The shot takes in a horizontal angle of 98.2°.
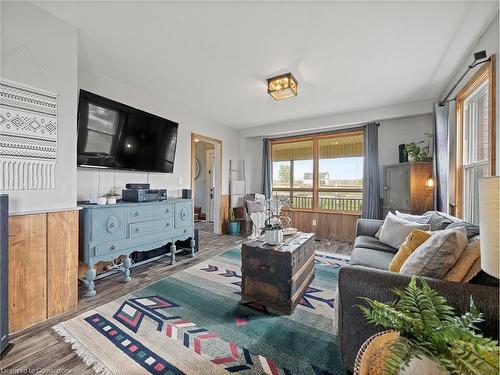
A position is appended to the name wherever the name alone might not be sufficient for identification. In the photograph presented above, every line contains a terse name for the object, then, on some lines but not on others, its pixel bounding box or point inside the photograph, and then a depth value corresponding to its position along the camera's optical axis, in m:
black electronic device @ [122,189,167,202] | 2.63
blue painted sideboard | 2.12
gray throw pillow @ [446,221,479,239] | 1.39
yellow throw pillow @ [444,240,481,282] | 1.13
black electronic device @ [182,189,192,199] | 3.53
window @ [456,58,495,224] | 1.89
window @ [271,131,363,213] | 4.43
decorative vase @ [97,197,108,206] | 2.31
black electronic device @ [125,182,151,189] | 2.79
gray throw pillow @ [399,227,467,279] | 1.17
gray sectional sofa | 0.97
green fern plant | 0.64
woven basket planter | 0.71
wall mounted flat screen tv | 2.38
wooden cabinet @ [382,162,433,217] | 3.20
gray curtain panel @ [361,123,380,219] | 3.97
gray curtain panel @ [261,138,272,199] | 5.21
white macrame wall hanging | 1.56
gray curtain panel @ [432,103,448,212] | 2.93
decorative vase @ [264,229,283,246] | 2.00
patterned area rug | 1.33
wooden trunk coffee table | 1.81
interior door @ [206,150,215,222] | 6.47
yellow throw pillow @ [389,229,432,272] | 1.51
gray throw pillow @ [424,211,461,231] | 1.94
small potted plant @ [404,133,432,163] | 3.29
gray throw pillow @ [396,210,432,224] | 2.31
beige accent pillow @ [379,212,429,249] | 2.18
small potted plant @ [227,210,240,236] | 4.84
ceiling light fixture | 2.61
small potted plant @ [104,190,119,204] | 2.39
